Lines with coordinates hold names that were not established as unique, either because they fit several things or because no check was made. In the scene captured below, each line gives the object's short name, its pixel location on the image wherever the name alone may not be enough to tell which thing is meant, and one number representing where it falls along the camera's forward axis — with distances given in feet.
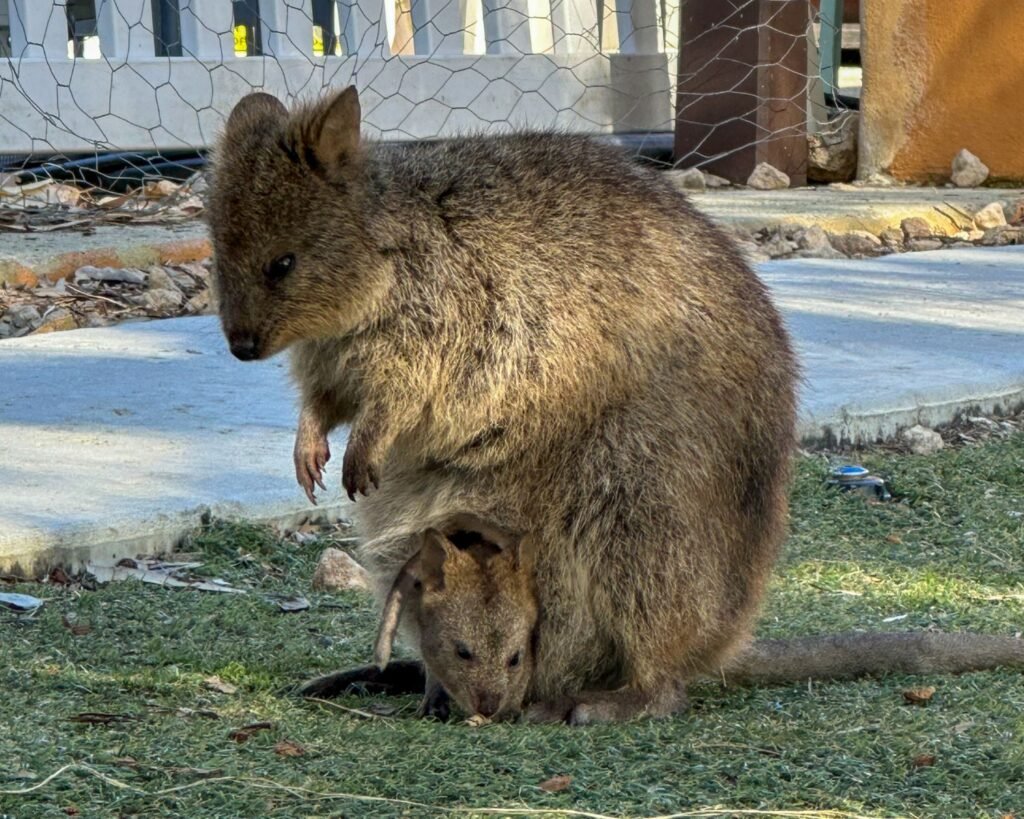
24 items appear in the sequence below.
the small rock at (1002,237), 57.62
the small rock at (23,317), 43.83
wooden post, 62.95
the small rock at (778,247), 53.36
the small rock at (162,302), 45.60
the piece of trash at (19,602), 24.86
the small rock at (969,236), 58.18
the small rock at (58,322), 43.47
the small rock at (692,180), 61.67
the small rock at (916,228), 57.52
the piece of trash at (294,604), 26.55
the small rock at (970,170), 63.05
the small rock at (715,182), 64.49
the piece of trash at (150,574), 26.63
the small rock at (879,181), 64.64
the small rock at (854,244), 55.21
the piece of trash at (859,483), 32.68
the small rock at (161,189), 58.59
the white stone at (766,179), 63.87
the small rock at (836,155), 66.54
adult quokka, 22.13
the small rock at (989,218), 58.95
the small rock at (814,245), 53.78
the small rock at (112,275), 46.88
